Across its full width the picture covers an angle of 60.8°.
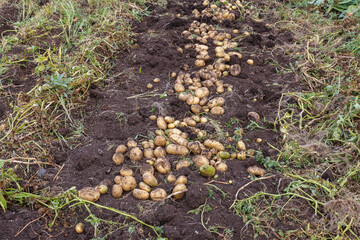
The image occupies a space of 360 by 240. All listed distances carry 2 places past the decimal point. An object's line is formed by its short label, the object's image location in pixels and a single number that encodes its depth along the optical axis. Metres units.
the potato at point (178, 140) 2.13
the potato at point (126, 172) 1.92
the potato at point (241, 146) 2.15
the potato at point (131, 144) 2.12
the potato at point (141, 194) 1.79
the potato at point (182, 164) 1.98
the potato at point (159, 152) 2.05
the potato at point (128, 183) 1.85
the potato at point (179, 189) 1.79
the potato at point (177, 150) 2.07
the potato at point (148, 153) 2.06
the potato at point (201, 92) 2.51
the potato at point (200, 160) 1.99
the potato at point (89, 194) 1.77
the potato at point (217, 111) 2.41
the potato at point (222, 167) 1.99
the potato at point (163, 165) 1.96
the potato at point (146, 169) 1.93
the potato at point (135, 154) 2.03
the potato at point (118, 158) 2.01
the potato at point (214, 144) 2.12
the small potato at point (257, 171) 1.97
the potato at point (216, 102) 2.46
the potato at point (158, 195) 1.78
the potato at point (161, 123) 2.27
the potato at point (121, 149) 2.07
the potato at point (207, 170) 1.91
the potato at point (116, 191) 1.82
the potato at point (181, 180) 1.84
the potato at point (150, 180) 1.86
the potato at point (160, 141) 2.11
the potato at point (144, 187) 1.83
